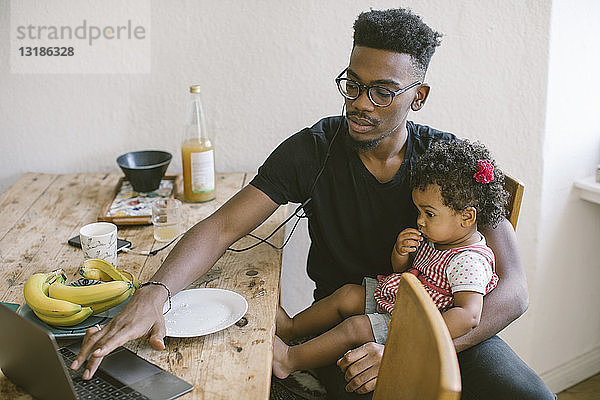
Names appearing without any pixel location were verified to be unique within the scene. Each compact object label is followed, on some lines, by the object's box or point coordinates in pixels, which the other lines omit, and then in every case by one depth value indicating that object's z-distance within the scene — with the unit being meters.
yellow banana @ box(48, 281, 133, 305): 1.27
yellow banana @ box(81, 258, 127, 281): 1.40
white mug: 1.50
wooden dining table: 1.10
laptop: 0.94
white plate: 1.23
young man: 1.45
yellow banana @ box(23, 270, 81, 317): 1.21
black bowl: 1.97
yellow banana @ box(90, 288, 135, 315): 1.28
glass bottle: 1.94
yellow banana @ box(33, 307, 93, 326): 1.22
